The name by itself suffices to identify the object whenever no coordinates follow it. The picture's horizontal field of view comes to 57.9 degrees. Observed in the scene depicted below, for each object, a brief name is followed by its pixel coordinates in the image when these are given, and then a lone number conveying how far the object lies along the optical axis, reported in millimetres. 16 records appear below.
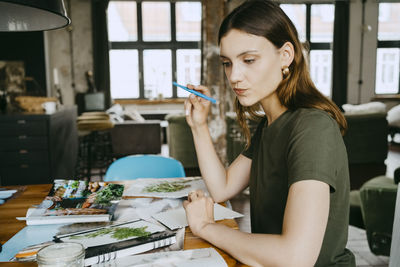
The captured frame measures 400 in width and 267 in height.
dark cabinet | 3498
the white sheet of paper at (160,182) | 1286
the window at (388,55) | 9047
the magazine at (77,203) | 1027
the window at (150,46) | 8617
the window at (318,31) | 8961
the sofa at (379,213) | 2166
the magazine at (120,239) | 804
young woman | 786
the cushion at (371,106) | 6687
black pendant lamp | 1158
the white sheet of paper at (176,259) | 775
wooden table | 871
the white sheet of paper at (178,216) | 1013
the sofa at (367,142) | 4766
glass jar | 654
